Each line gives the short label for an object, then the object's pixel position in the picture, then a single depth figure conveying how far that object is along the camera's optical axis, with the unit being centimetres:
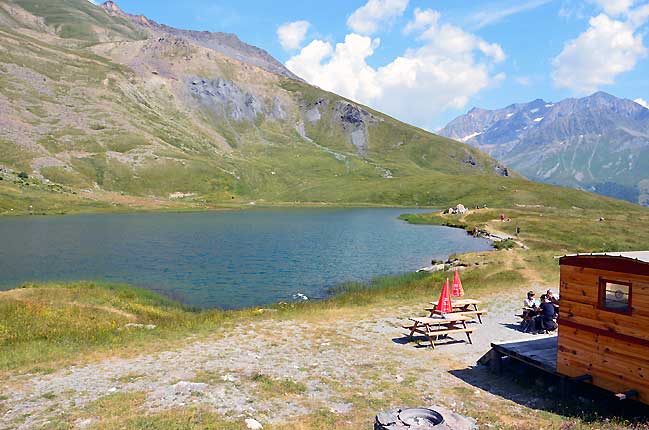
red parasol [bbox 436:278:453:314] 2714
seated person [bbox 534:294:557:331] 2520
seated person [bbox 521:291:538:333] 2589
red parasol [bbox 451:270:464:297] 3206
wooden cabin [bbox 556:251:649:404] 1516
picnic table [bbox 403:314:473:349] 2466
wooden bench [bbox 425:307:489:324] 2752
